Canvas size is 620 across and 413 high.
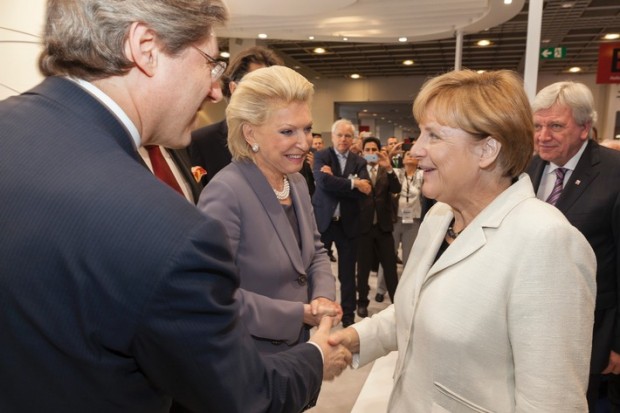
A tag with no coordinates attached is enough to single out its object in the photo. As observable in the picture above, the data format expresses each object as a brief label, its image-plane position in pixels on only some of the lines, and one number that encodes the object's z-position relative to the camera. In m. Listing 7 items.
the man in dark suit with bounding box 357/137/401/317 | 5.02
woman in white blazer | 1.16
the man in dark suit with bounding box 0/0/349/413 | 0.73
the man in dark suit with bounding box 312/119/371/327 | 4.74
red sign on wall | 7.10
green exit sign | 7.62
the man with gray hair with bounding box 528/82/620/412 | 2.32
